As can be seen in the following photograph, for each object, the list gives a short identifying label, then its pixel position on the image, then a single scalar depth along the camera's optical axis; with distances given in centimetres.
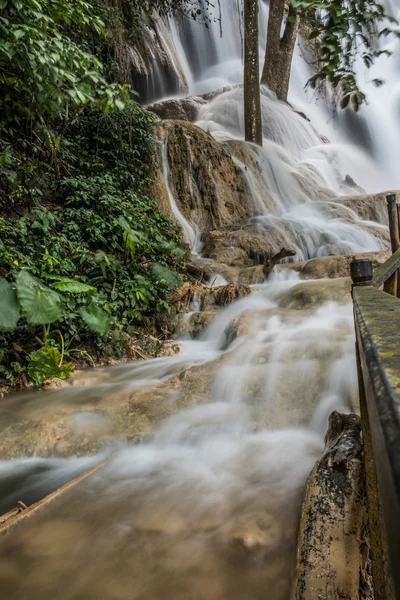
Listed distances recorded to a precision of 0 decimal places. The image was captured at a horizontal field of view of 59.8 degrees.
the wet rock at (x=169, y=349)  482
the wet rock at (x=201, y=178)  856
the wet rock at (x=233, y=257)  735
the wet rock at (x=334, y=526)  112
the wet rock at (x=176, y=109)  1452
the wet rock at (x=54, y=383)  378
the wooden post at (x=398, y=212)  458
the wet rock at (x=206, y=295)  568
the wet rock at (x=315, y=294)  486
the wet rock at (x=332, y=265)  598
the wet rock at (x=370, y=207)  1012
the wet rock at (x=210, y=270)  676
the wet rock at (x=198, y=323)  534
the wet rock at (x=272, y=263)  600
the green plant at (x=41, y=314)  353
